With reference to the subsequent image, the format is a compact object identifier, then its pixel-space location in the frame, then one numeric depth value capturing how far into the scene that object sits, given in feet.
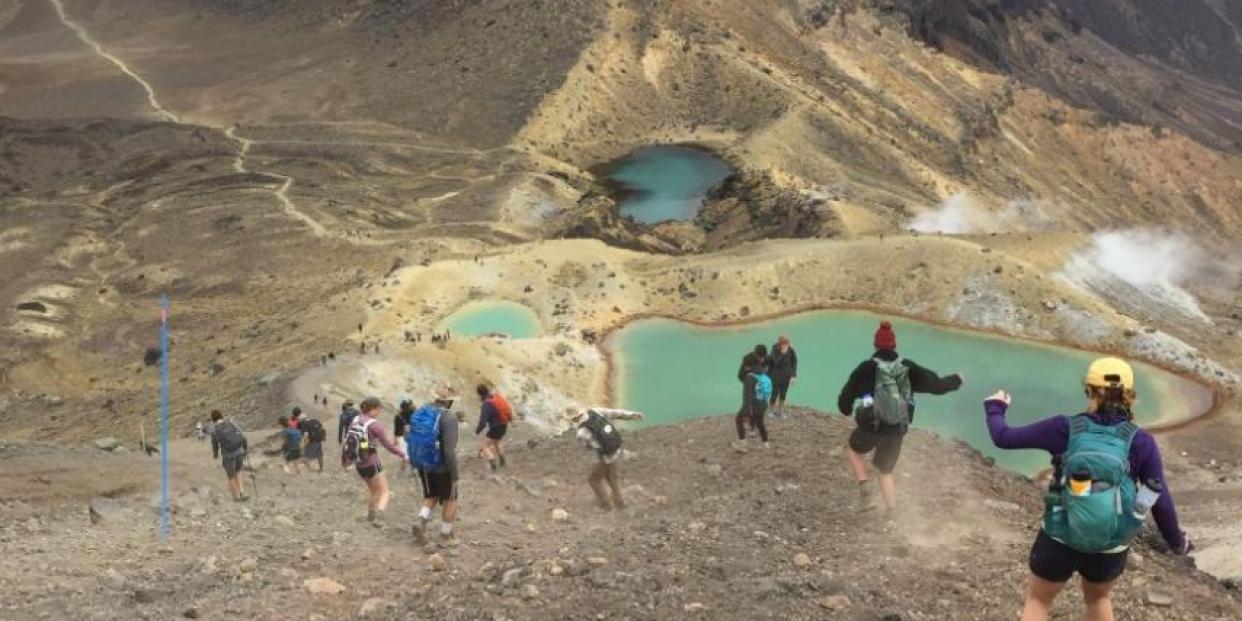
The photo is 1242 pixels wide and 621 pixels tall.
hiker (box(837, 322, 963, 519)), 37.04
